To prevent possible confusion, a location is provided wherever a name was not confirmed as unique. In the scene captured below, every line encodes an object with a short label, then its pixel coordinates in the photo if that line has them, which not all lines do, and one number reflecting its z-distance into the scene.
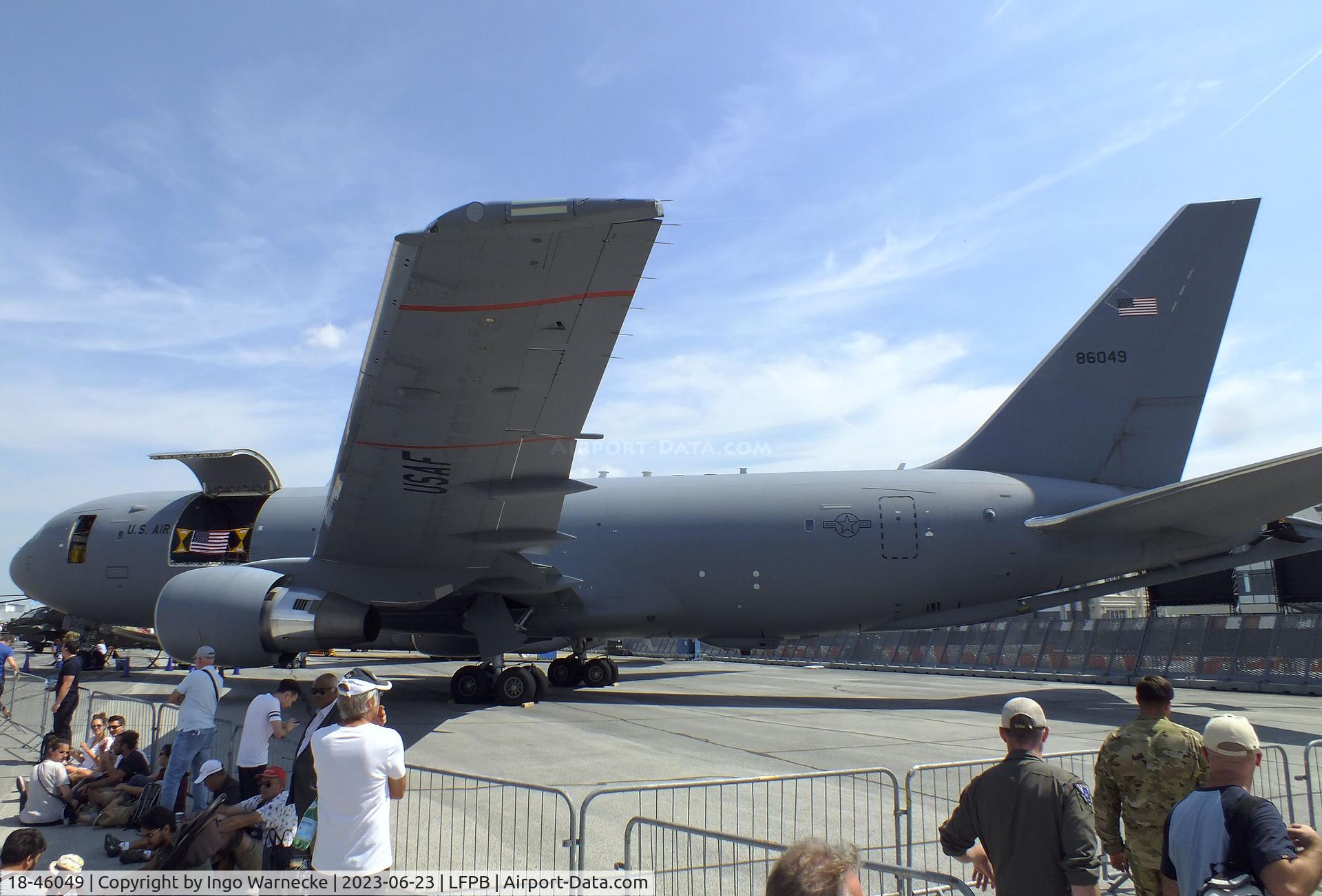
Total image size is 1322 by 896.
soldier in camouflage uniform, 4.20
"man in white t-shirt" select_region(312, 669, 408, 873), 4.27
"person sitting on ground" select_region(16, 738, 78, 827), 7.44
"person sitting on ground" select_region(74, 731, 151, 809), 7.70
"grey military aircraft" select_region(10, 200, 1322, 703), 11.14
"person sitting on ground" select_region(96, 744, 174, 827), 7.49
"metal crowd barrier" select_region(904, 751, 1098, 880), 6.08
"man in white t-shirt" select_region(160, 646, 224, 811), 7.35
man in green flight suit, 3.50
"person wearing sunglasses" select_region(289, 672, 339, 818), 5.28
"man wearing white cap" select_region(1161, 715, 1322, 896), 2.94
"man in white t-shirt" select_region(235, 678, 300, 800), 6.86
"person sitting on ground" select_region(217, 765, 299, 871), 5.49
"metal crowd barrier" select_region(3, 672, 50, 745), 11.82
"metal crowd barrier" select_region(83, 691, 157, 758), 10.00
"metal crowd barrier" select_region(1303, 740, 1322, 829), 6.30
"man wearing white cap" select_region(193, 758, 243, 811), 6.67
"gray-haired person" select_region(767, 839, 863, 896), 2.12
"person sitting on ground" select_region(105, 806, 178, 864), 6.49
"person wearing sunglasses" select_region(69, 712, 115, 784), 7.97
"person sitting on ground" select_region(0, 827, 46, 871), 4.22
